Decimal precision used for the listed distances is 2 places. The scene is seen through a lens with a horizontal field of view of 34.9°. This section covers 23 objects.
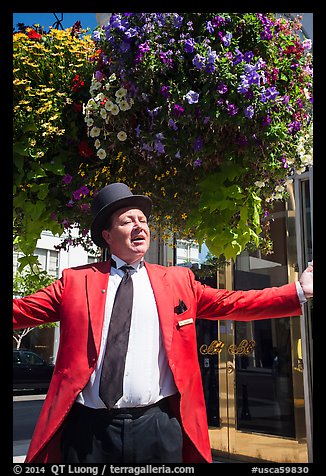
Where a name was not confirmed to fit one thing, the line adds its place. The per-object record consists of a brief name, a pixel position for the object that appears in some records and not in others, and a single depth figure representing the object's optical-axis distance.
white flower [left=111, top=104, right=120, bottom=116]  2.59
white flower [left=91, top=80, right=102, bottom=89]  2.66
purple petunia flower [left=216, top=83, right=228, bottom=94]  2.30
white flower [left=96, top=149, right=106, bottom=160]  2.71
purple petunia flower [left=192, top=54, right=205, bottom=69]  2.31
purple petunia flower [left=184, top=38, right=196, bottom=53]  2.33
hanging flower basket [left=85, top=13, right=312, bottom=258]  2.33
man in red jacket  2.36
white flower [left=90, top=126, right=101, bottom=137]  2.69
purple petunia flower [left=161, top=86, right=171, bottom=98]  2.37
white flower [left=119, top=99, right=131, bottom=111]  2.56
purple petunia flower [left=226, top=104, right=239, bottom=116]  2.30
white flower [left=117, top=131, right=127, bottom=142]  2.65
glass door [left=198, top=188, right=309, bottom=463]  6.17
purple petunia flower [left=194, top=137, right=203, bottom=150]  2.45
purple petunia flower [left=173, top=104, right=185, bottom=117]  2.34
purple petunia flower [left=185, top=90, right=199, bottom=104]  2.31
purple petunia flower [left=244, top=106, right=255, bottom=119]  2.30
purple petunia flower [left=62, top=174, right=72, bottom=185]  2.90
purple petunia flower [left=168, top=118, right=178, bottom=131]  2.40
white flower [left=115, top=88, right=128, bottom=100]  2.57
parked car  16.70
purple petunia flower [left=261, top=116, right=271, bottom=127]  2.34
